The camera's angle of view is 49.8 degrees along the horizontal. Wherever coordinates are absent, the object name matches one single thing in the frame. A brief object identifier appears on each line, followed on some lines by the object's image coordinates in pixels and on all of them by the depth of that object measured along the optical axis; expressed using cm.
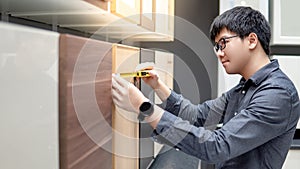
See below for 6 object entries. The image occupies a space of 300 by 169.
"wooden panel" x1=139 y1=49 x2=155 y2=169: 126
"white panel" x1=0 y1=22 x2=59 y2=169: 44
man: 101
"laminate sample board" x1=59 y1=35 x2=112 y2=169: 57
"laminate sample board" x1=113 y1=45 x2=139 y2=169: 96
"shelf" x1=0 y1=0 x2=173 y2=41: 87
